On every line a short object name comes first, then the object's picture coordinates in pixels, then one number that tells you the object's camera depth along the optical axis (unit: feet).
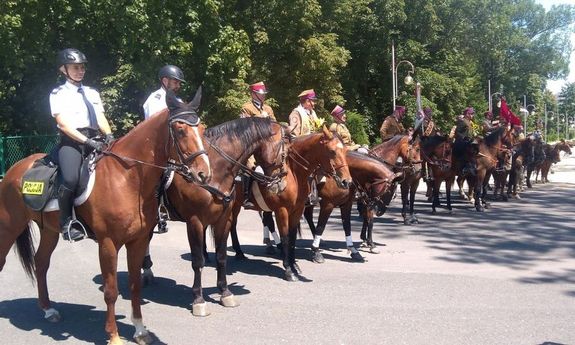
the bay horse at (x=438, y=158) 49.75
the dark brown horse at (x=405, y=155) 38.11
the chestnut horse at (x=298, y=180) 26.30
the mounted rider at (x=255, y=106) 28.58
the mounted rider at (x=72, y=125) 17.61
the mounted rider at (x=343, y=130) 34.12
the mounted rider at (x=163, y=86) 22.50
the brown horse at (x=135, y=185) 16.90
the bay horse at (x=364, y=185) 31.96
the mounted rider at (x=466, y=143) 54.13
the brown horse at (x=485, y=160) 53.21
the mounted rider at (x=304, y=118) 31.17
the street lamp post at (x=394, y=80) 101.07
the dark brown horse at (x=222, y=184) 21.40
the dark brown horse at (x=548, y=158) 82.76
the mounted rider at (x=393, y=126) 43.29
